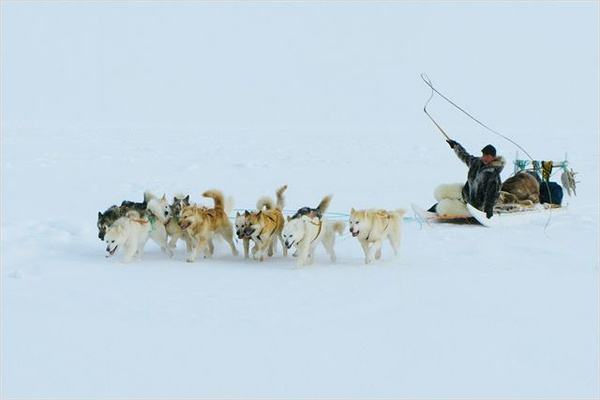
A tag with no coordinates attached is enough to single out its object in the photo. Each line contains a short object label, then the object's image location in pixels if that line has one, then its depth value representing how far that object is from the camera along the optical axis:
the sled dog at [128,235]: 13.05
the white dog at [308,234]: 12.82
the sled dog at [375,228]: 13.09
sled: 17.98
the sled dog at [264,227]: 13.15
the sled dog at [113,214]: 13.07
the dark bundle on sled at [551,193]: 20.55
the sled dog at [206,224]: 13.26
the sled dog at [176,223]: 13.69
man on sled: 17.92
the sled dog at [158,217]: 13.65
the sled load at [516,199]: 18.44
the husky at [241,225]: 13.16
